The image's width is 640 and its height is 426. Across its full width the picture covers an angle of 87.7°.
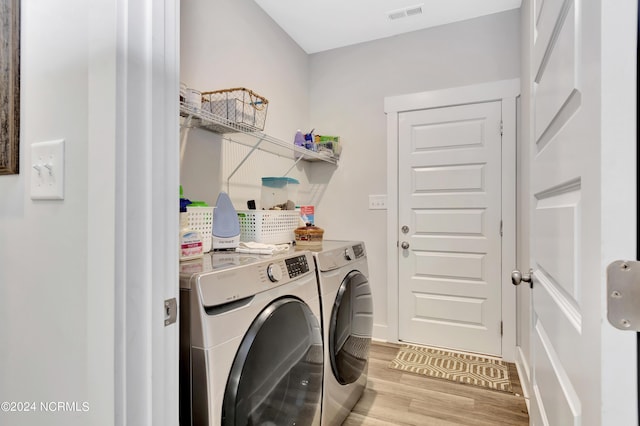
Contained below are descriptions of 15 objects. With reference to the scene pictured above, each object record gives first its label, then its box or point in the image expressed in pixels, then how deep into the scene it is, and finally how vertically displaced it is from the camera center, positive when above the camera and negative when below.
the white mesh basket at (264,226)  1.71 -0.08
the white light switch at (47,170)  0.61 +0.08
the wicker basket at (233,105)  1.68 +0.54
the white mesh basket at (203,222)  1.39 -0.05
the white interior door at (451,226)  2.44 -0.11
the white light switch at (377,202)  2.73 +0.08
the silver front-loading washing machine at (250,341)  0.87 -0.39
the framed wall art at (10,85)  0.68 +0.26
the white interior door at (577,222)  0.44 -0.02
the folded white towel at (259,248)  1.44 -0.17
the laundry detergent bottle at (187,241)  1.23 -0.11
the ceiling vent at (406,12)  2.35 +1.44
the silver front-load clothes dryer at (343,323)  1.45 -0.54
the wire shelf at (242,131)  1.49 +0.44
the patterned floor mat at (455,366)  2.10 -1.06
